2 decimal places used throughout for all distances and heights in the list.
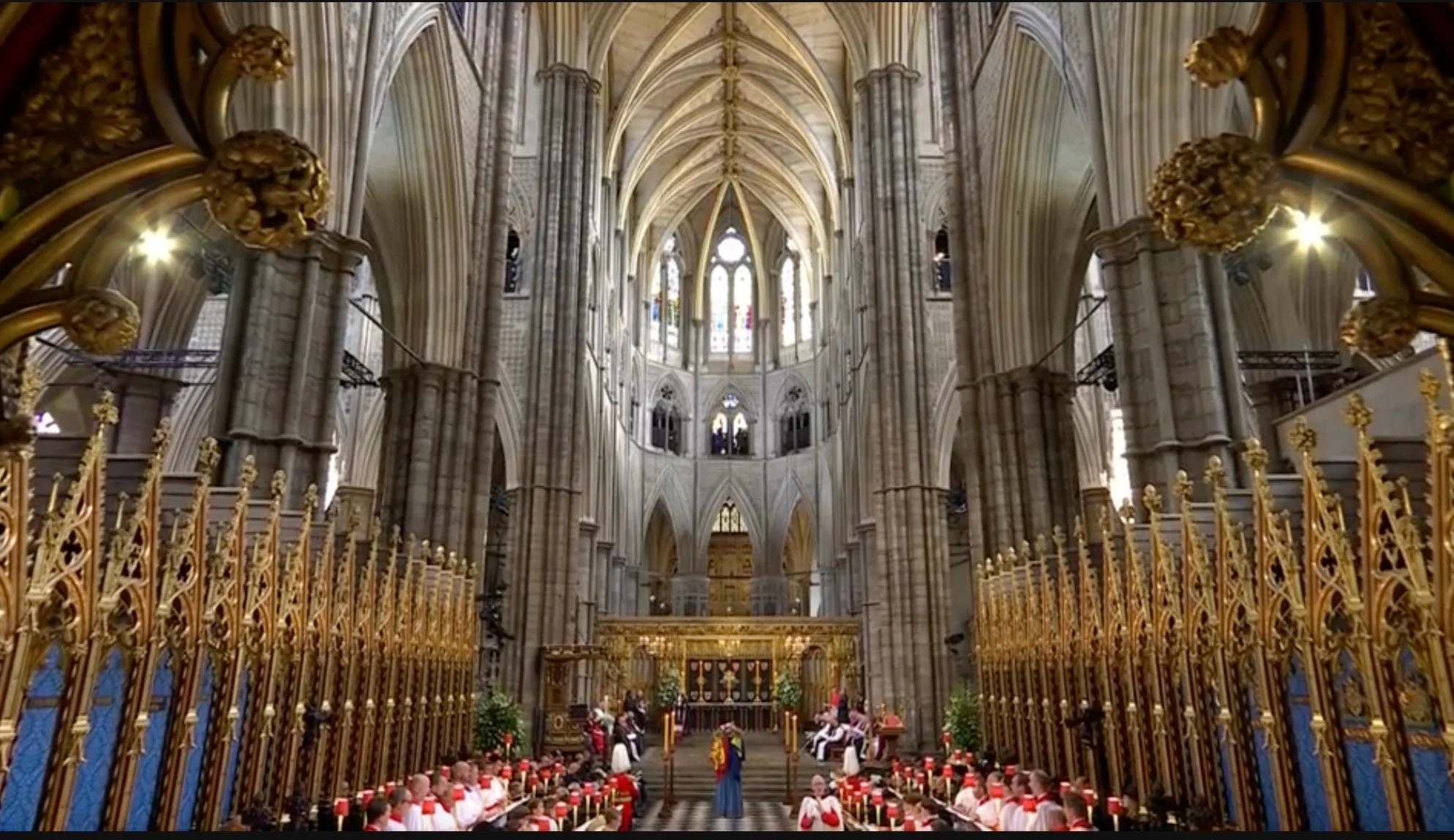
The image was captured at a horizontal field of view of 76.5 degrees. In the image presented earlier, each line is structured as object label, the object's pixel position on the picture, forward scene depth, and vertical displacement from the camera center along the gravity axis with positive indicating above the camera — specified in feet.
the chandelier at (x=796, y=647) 75.36 +2.29
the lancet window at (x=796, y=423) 118.52 +31.60
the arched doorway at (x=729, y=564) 121.80 +14.61
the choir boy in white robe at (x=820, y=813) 23.73 -3.46
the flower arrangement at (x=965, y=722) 42.39 -2.07
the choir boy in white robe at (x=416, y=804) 19.51 -2.75
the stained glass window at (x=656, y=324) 120.67 +44.80
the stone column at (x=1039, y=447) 44.93 +11.17
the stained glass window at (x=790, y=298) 123.24 +49.23
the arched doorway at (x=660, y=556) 122.93 +15.71
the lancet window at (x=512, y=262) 71.82 +31.53
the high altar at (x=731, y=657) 74.95 +1.52
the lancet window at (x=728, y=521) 122.93 +19.93
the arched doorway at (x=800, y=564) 116.47 +14.66
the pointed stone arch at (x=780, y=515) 116.67 +19.64
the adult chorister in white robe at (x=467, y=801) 23.99 -3.28
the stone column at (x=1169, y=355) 29.01 +10.27
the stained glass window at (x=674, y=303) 123.85 +48.56
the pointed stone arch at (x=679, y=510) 116.98 +20.36
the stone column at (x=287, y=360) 29.14 +10.01
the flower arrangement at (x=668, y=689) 71.56 -1.02
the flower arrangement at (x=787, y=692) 67.67 -1.16
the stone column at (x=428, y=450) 43.42 +10.57
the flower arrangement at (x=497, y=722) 43.01 -2.19
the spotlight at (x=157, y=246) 39.11 +18.03
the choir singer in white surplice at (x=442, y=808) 20.26 -3.01
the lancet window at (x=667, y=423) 119.03 +31.73
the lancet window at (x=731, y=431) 122.01 +31.46
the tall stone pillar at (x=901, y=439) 56.65 +15.82
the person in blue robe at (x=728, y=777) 37.29 -4.01
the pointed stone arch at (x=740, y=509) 118.01 +20.07
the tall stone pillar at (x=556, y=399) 59.72 +18.89
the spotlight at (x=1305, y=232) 29.58 +14.88
